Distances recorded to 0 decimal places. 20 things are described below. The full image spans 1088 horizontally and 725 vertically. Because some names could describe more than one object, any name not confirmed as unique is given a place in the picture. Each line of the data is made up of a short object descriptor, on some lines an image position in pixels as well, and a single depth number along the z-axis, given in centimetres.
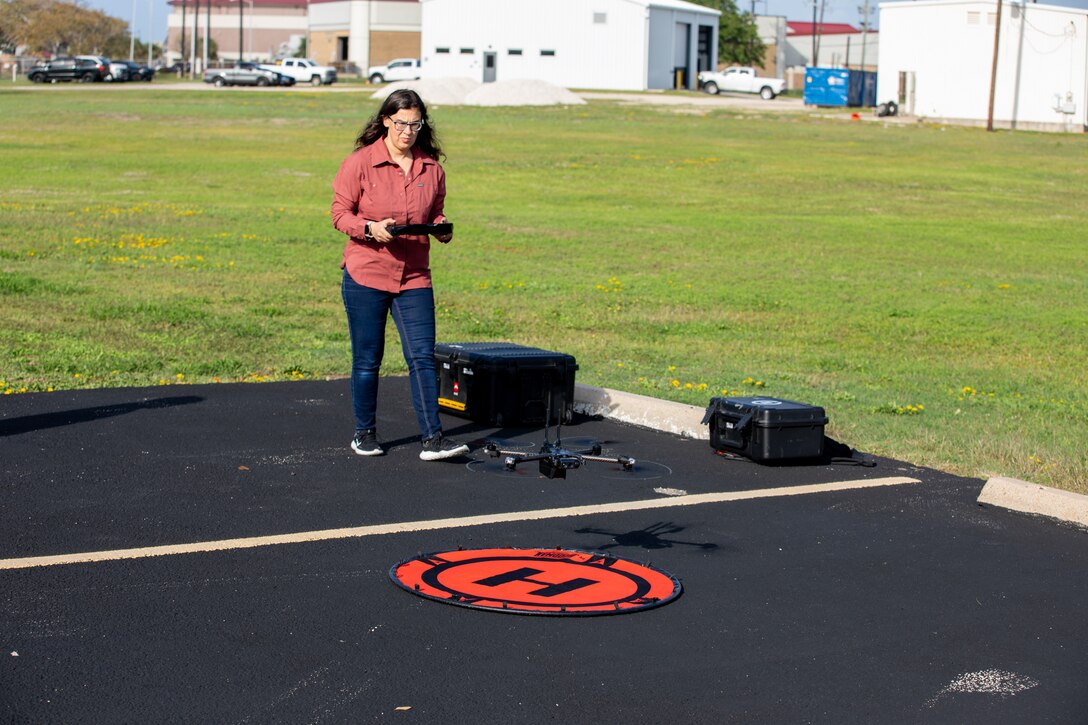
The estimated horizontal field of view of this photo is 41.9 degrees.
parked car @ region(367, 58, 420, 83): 9450
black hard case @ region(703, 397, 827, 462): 803
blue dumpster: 7488
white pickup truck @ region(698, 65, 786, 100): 8850
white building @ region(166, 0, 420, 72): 12000
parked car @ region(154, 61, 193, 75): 11608
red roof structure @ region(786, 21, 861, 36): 15938
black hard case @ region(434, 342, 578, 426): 904
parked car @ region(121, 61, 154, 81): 9106
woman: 770
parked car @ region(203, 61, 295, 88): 8750
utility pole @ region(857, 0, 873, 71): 14506
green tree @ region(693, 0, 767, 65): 12375
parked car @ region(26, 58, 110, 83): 8619
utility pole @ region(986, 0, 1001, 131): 5944
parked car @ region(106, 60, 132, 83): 8819
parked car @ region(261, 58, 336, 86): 9556
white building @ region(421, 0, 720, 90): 8850
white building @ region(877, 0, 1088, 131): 6216
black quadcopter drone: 691
